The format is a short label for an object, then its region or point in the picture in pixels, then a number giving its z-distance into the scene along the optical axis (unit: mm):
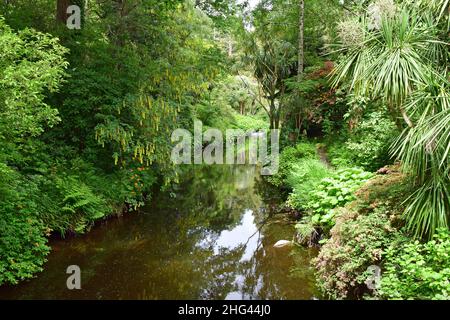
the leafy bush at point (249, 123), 29372
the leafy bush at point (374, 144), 9078
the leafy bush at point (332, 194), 7277
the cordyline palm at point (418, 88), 4793
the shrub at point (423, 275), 3951
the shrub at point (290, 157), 12914
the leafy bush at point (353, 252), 5129
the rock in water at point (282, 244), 7746
